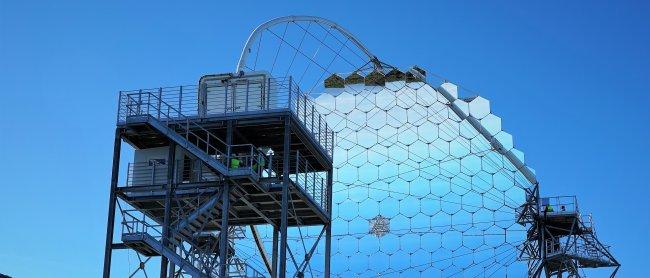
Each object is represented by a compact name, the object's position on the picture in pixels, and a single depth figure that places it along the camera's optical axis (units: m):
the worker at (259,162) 56.12
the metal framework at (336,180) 55.53
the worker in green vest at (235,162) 55.34
